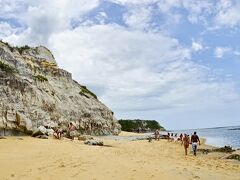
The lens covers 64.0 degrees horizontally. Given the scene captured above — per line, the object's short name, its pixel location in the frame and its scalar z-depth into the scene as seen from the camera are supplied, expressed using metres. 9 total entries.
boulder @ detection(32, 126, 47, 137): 17.54
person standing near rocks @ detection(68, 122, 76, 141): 20.24
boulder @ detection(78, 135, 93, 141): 20.03
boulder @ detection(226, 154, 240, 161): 13.85
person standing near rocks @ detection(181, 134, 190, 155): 15.68
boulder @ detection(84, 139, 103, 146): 16.54
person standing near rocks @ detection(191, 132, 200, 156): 15.23
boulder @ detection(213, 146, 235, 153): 17.78
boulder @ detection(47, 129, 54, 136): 18.80
